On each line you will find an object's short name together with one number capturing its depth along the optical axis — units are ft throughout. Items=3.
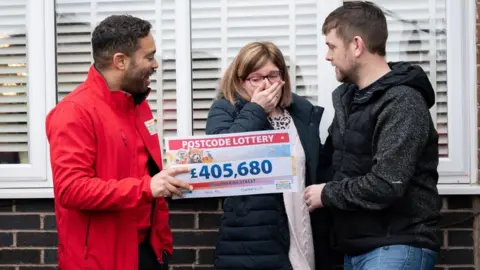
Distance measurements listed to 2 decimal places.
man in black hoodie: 11.43
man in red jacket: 11.44
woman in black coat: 13.37
